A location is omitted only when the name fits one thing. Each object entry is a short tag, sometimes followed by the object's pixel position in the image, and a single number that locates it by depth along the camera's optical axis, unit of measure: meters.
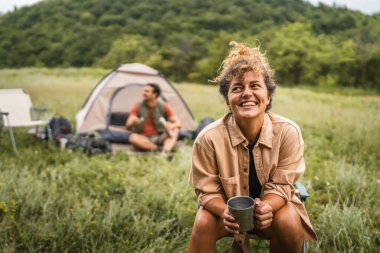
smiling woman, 1.96
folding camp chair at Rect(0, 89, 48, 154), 5.88
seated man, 5.52
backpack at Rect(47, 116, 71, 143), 5.71
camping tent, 6.27
